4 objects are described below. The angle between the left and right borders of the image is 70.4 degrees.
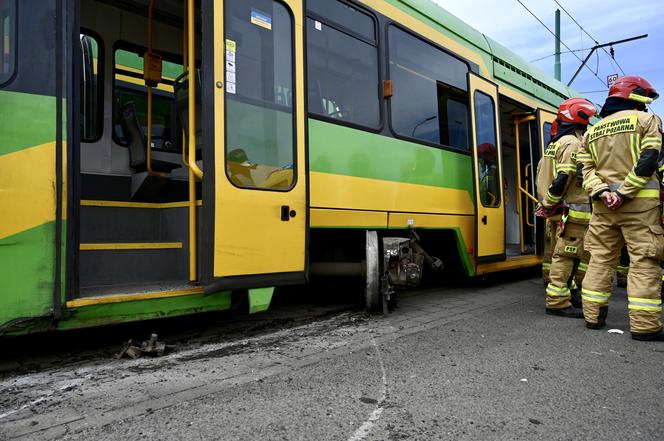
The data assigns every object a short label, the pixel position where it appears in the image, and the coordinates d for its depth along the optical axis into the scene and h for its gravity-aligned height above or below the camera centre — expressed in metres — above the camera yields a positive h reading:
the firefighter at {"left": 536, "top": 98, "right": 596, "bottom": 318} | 4.42 +0.11
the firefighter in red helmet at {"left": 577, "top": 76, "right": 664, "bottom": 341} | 3.54 +0.22
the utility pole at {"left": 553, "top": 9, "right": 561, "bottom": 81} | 15.08 +5.83
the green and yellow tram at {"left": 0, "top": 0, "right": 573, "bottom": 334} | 2.66 +0.67
